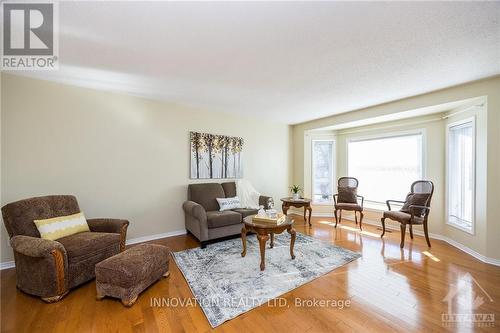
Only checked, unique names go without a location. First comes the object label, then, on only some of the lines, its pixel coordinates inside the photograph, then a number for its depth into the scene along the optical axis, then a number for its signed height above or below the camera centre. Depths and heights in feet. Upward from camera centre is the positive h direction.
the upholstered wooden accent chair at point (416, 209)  10.66 -2.32
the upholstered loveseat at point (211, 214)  10.39 -2.62
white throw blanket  13.75 -1.94
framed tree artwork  13.08 +0.69
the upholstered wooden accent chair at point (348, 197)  14.01 -2.26
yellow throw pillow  7.26 -2.26
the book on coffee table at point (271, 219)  8.75 -2.32
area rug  6.33 -4.19
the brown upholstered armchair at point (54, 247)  6.23 -2.73
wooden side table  14.17 -2.63
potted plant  15.01 -2.01
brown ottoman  6.10 -3.34
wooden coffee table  8.29 -2.73
